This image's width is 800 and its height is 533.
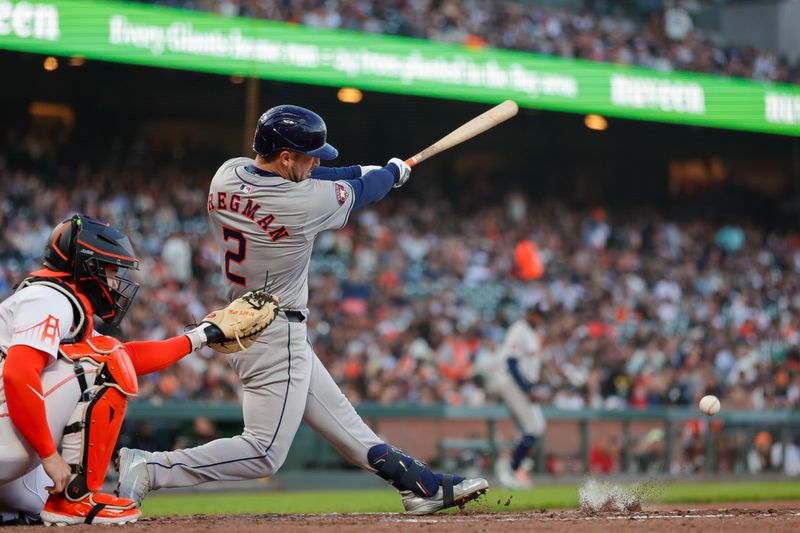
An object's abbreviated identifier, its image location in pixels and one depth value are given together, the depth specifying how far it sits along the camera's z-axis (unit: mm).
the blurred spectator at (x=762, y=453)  26375
